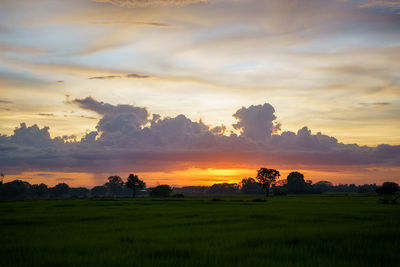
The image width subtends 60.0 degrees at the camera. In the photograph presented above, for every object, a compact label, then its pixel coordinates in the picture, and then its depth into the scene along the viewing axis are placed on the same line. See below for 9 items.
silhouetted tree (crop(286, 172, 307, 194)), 171.43
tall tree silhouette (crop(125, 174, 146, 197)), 137.00
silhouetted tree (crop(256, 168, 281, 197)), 132.12
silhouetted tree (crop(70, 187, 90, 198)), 196.00
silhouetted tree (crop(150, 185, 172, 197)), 146.12
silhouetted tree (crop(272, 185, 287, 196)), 143.57
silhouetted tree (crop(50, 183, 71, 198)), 184.88
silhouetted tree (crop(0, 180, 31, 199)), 149.12
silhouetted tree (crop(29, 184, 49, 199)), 178.62
